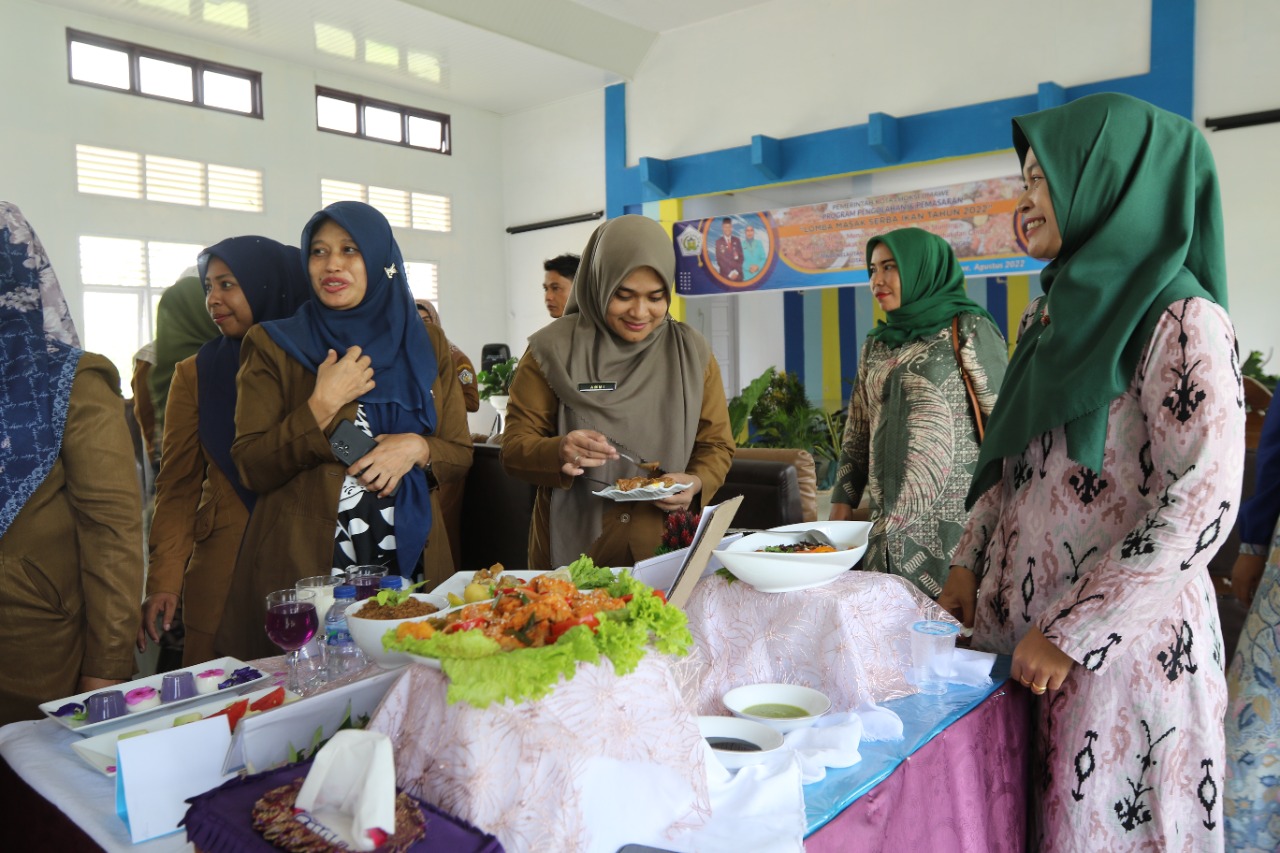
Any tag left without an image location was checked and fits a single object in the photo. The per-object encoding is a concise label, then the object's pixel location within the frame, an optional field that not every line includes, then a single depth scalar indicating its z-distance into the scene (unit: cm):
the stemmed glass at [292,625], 137
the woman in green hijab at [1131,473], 124
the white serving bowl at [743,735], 106
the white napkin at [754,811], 95
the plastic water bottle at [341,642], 139
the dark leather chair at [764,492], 315
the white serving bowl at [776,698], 124
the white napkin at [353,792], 77
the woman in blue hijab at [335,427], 193
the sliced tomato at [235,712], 115
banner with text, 586
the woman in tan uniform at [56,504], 154
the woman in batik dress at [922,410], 244
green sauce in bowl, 124
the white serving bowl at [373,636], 115
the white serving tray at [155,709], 125
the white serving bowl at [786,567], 133
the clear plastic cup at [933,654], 137
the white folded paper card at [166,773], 94
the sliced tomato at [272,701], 123
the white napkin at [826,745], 111
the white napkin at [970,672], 139
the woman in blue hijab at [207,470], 219
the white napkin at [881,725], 121
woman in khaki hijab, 204
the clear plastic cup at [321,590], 147
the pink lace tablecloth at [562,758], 86
